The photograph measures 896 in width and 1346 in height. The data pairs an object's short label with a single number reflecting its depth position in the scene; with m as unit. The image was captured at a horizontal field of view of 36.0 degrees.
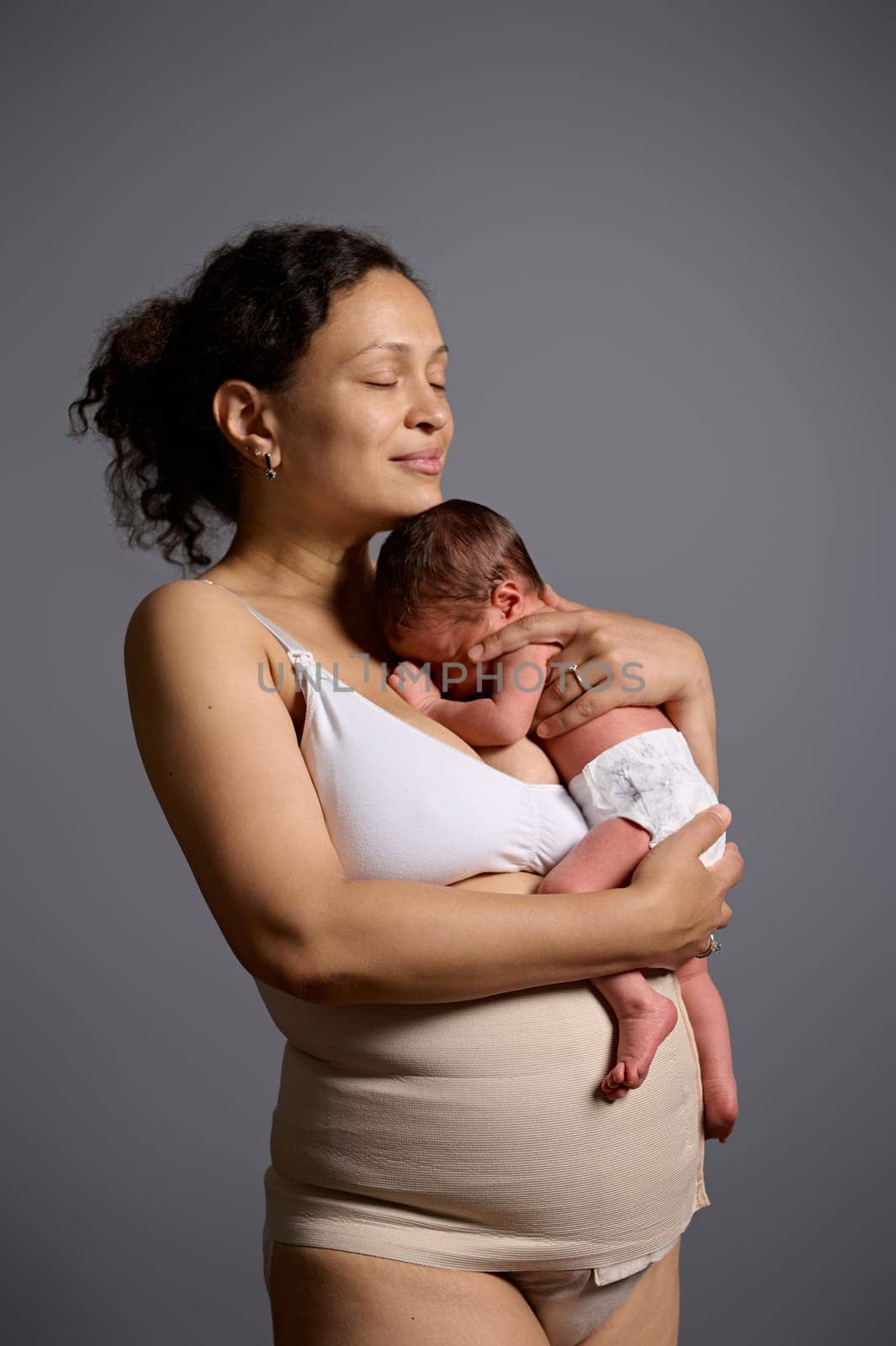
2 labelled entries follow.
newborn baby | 2.13
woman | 1.83
